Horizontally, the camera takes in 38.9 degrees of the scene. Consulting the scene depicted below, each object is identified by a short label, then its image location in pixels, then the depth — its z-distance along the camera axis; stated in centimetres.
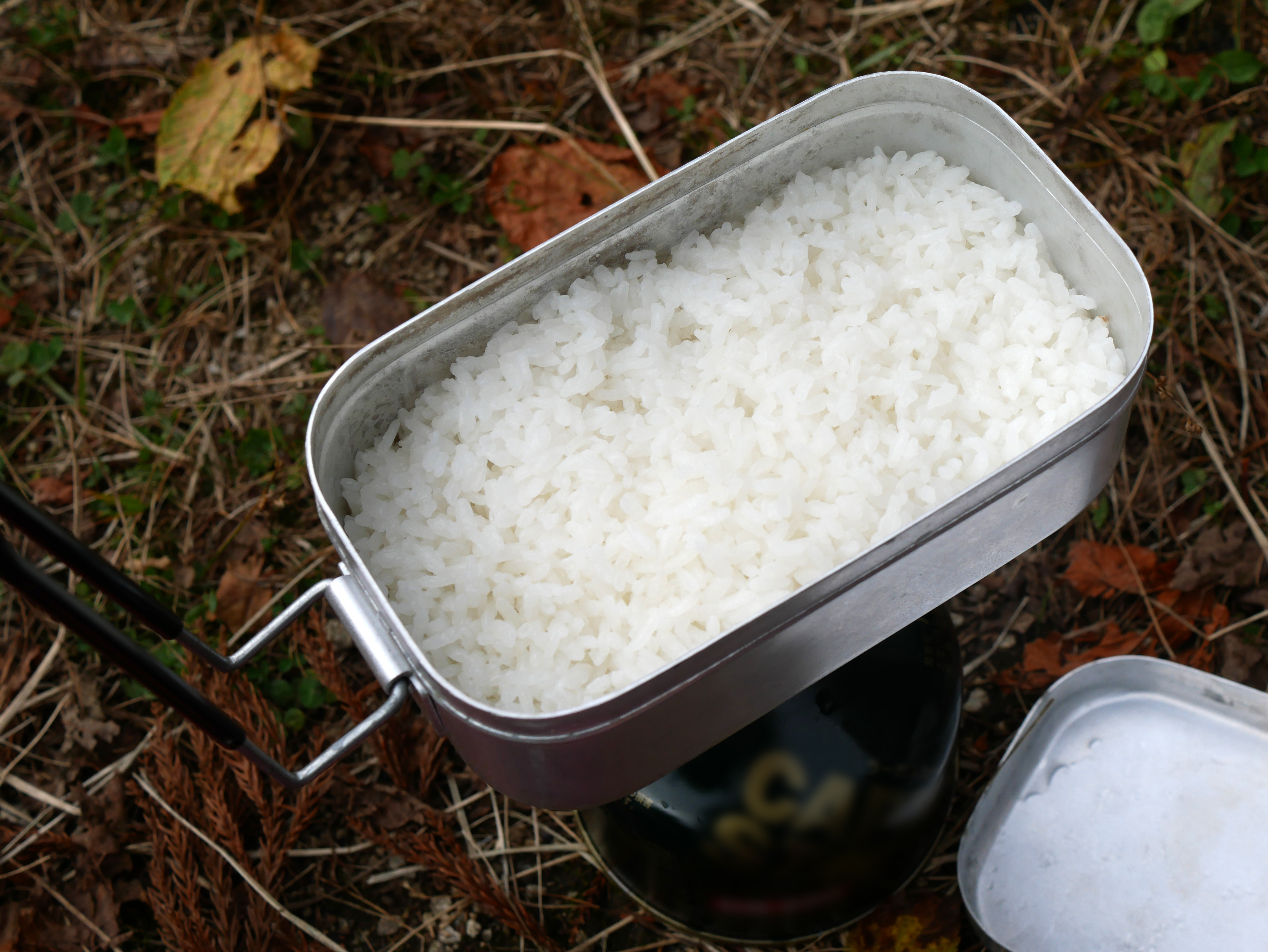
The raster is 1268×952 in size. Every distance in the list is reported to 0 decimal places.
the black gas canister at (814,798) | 41
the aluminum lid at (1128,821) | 43
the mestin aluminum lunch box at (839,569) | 34
